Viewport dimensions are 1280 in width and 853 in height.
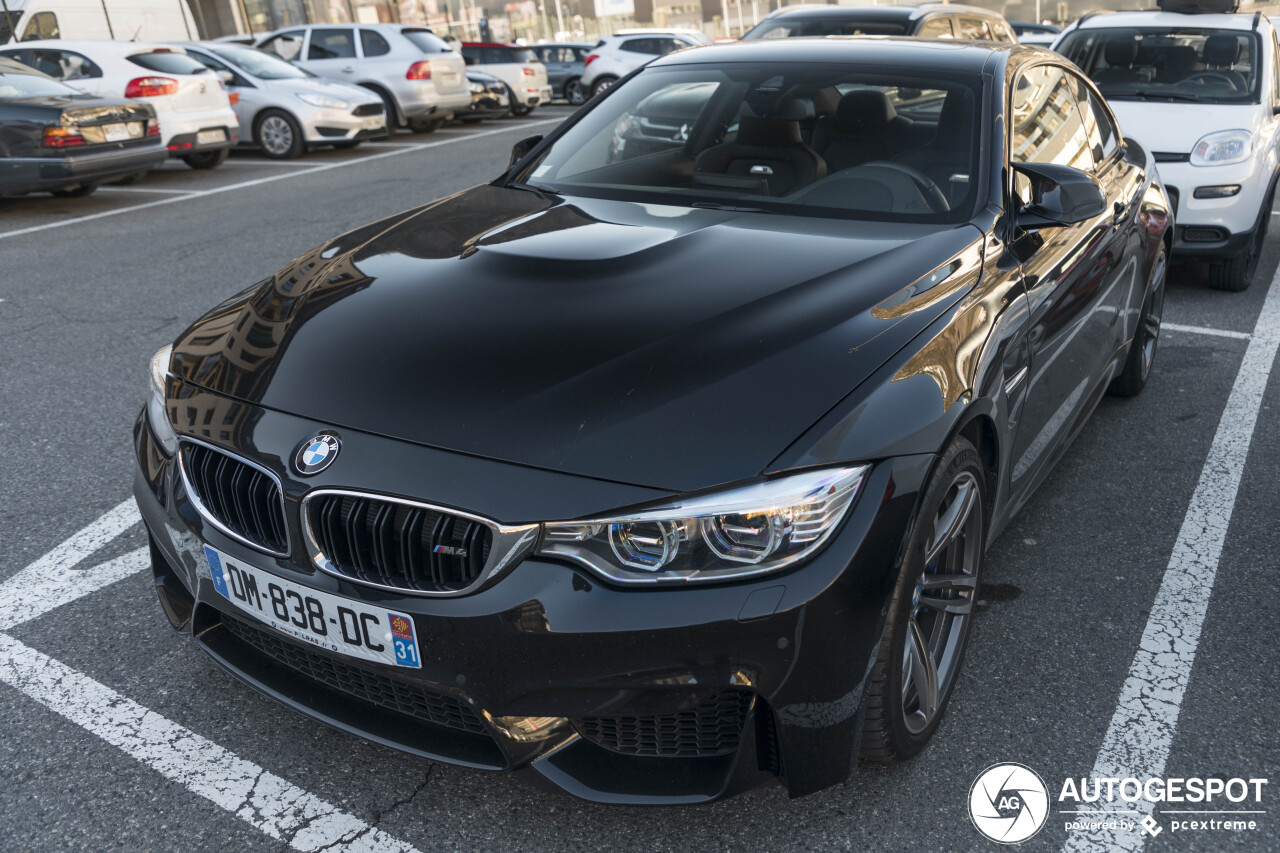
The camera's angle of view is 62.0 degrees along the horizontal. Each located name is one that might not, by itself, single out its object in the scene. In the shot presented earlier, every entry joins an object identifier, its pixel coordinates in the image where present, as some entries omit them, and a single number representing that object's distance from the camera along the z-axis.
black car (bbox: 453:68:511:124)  17.61
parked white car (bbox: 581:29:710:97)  21.16
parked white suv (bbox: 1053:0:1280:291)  6.12
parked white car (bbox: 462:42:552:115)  19.69
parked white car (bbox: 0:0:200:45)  20.70
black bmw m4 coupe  1.88
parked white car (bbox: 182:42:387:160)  13.07
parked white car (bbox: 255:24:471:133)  15.41
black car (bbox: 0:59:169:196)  8.84
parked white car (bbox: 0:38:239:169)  11.01
